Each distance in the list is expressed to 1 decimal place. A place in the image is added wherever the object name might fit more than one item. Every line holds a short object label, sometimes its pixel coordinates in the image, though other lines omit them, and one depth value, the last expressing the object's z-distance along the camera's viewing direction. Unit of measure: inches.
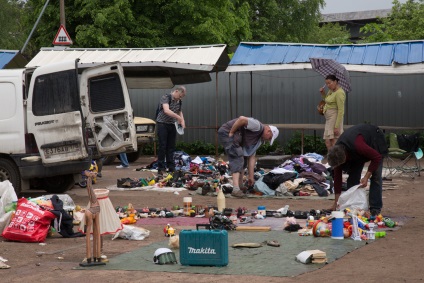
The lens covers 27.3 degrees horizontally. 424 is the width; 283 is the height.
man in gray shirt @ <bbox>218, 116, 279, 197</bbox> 607.5
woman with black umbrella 662.5
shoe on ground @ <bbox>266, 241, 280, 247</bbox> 399.9
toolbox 350.3
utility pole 1193.4
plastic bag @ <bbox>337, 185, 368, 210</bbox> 483.2
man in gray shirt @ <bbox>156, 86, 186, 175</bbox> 759.1
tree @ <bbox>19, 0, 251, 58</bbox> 1376.7
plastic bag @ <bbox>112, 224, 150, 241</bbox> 438.0
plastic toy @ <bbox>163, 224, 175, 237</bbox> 433.2
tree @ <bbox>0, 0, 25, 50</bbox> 2005.9
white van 593.9
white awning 952.3
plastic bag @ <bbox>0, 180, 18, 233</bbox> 458.6
